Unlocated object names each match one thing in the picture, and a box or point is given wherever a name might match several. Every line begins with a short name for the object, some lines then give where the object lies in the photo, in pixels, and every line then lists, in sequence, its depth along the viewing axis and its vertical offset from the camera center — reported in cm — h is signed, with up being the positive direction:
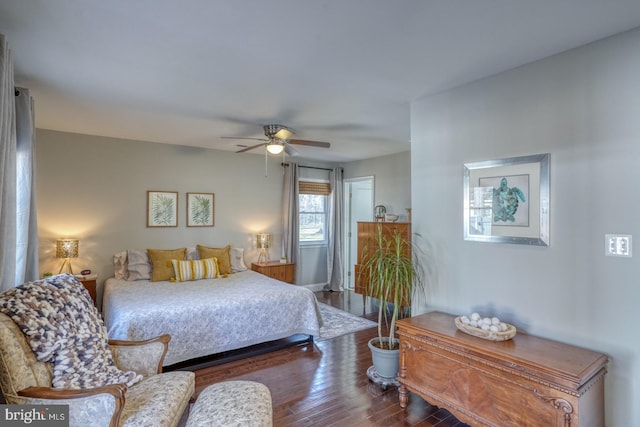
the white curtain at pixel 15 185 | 188 +20
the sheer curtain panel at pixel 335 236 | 654 -38
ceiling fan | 365 +85
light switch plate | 190 -15
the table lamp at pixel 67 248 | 404 -41
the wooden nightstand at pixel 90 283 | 402 -83
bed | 300 -96
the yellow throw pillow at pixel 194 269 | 433 -72
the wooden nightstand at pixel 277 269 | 537 -87
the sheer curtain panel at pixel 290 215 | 599 +2
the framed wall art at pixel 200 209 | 515 +10
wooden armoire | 451 -29
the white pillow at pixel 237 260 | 510 -69
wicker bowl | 211 -75
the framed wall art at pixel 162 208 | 485 +10
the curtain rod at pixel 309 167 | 608 +94
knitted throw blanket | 171 -65
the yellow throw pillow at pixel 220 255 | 483 -59
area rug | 415 -145
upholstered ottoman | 166 -102
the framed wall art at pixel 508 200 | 225 +13
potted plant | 277 -55
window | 641 +11
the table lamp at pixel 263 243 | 564 -46
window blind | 632 +56
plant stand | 276 -138
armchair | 154 -86
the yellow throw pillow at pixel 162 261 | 434 -61
